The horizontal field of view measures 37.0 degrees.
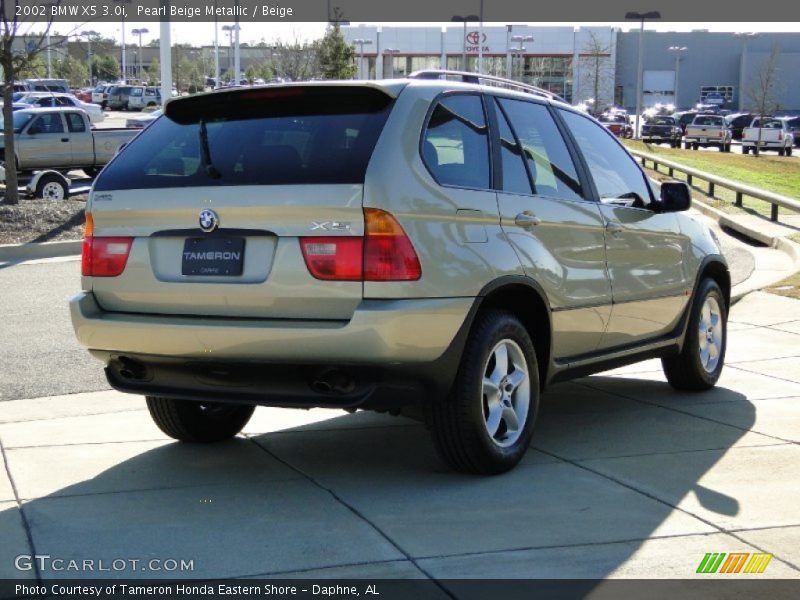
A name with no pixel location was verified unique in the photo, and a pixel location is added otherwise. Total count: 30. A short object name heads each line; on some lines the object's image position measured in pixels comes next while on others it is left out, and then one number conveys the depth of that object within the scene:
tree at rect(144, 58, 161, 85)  105.69
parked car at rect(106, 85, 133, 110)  72.56
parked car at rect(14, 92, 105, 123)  39.81
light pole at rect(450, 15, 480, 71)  61.70
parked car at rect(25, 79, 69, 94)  56.87
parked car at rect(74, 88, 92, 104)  71.21
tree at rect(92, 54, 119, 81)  114.31
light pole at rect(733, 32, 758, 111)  89.44
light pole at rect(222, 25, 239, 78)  74.76
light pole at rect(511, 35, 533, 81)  80.64
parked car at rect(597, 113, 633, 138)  61.34
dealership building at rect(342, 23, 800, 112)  94.94
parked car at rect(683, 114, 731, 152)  57.03
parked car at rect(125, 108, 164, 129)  35.38
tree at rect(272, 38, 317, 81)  63.00
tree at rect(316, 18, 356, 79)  55.96
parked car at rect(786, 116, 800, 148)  65.22
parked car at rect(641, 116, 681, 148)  59.91
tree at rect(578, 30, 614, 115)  93.00
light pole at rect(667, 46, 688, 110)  92.50
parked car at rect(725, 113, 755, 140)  64.81
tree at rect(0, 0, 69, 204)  19.47
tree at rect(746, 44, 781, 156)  57.86
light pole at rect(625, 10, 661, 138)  58.04
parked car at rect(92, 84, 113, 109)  74.88
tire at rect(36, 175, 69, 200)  21.69
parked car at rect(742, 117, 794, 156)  56.16
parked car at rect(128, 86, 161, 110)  71.69
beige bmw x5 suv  5.12
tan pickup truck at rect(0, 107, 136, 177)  26.89
